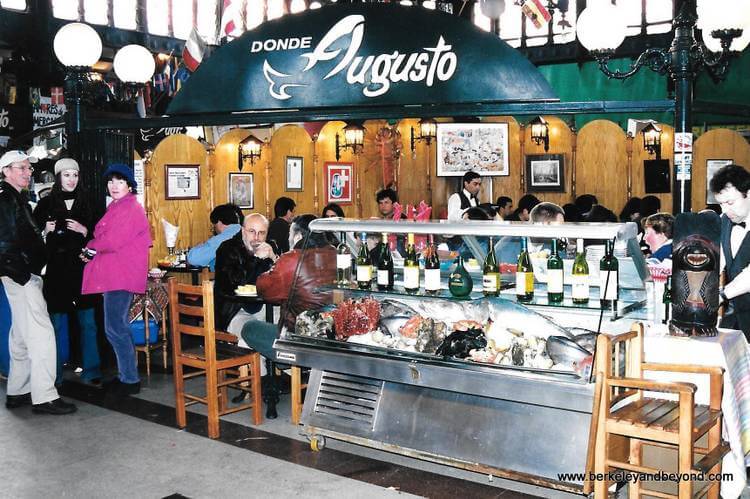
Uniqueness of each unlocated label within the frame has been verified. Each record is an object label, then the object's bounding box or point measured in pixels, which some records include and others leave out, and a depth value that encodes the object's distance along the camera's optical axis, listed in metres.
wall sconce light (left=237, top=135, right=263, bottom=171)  11.19
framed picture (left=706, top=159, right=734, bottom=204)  11.55
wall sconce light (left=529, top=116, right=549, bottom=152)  13.12
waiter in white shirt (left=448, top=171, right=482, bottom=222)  9.17
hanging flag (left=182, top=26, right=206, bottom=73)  9.22
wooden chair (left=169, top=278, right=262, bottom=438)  5.06
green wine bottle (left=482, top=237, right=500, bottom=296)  4.45
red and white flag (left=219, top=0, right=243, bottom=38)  10.02
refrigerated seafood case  3.84
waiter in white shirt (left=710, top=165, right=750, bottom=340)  4.42
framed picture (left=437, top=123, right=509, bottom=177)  13.76
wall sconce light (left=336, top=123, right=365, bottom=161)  12.48
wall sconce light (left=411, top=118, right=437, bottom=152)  13.72
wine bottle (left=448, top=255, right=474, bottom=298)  4.50
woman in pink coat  6.16
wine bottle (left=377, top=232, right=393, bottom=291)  4.83
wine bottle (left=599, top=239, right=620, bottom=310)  3.87
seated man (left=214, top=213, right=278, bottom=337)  5.78
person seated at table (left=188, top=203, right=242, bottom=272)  6.87
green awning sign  5.67
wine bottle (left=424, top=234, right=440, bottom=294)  4.59
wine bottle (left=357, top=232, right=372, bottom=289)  4.89
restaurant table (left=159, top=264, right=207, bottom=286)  8.34
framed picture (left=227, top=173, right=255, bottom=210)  11.05
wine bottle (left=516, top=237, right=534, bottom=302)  4.34
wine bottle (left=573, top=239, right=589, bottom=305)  4.12
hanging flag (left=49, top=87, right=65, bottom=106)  13.36
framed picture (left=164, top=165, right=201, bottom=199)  9.81
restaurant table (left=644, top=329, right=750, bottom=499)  3.67
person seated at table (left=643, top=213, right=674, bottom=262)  5.31
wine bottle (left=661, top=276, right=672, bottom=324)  4.50
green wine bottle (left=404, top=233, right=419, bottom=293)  4.65
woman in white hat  6.35
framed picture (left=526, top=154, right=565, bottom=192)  13.34
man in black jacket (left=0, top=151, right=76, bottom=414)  5.59
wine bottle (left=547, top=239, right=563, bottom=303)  4.21
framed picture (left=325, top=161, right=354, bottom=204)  12.95
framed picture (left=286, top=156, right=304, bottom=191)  12.18
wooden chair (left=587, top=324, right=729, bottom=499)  3.20
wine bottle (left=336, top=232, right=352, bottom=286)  5.02
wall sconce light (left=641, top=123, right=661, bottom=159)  12.28
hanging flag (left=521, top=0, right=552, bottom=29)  15.45
